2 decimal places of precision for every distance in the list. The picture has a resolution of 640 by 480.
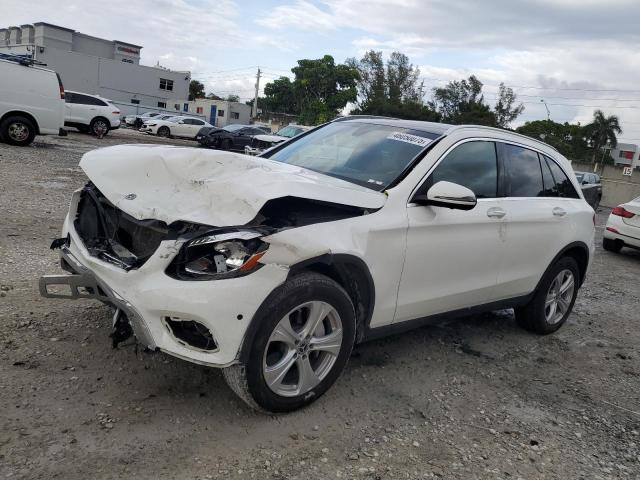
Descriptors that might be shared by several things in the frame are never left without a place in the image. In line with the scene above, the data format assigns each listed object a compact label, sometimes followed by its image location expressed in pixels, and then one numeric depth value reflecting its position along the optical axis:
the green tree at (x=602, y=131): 58.03
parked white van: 13.26
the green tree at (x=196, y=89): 90.50
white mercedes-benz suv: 2.86
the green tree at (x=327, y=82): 68.88
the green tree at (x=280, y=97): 80.32
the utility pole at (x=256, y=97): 65.00
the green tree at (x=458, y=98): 60.09
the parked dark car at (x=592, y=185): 20.21
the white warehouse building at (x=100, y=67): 54.66
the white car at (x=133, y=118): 37.64
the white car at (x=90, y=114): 20.58
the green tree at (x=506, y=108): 60.81
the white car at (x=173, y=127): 32.75
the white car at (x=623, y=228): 10.61
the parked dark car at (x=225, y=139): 28.17
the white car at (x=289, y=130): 22.40
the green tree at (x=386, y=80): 69.06
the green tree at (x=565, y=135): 52.75
